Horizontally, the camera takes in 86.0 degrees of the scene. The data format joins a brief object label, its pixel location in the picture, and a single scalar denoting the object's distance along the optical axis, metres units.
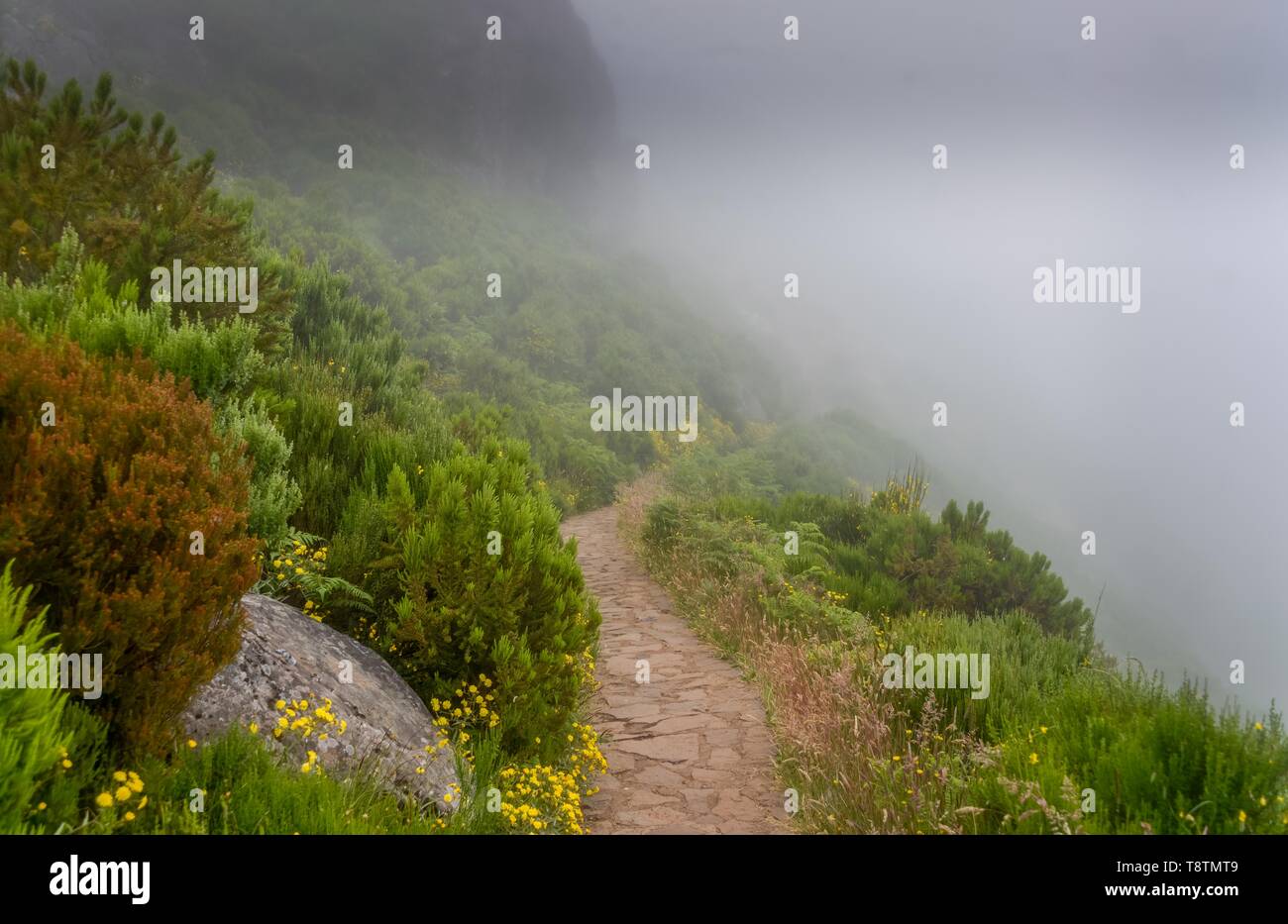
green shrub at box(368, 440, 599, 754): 4.51
